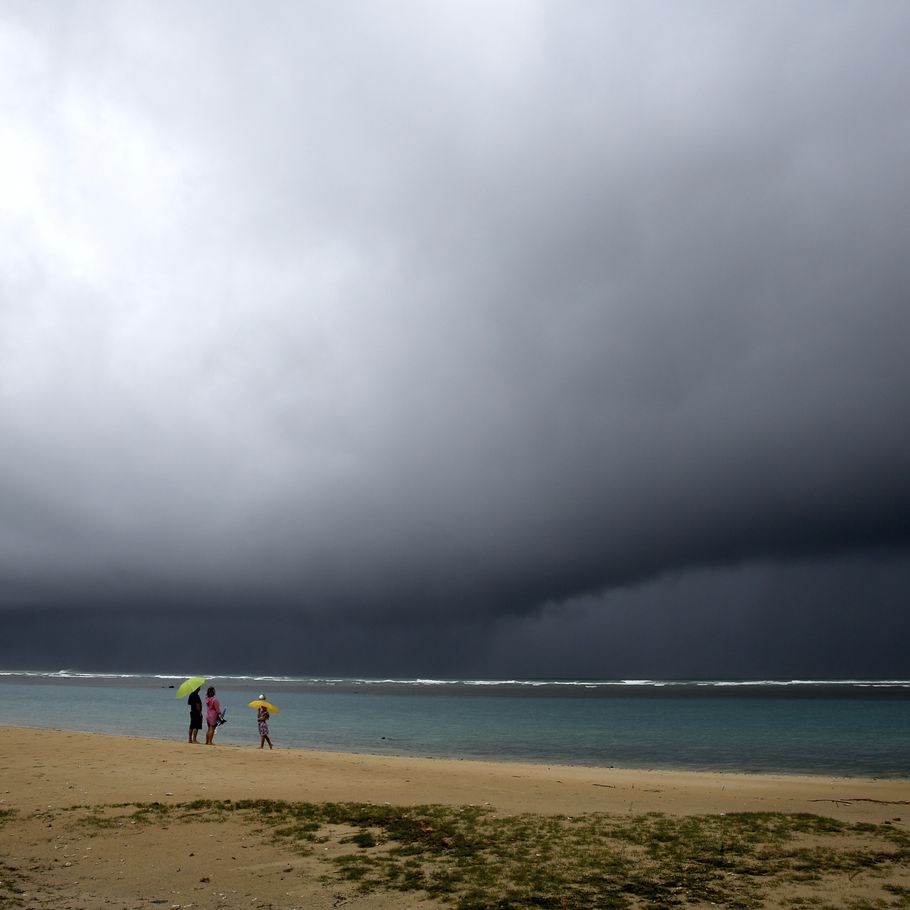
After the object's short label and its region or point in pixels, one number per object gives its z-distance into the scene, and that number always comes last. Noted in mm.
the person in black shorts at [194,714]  33938
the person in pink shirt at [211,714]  32781
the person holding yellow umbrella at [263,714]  34406
